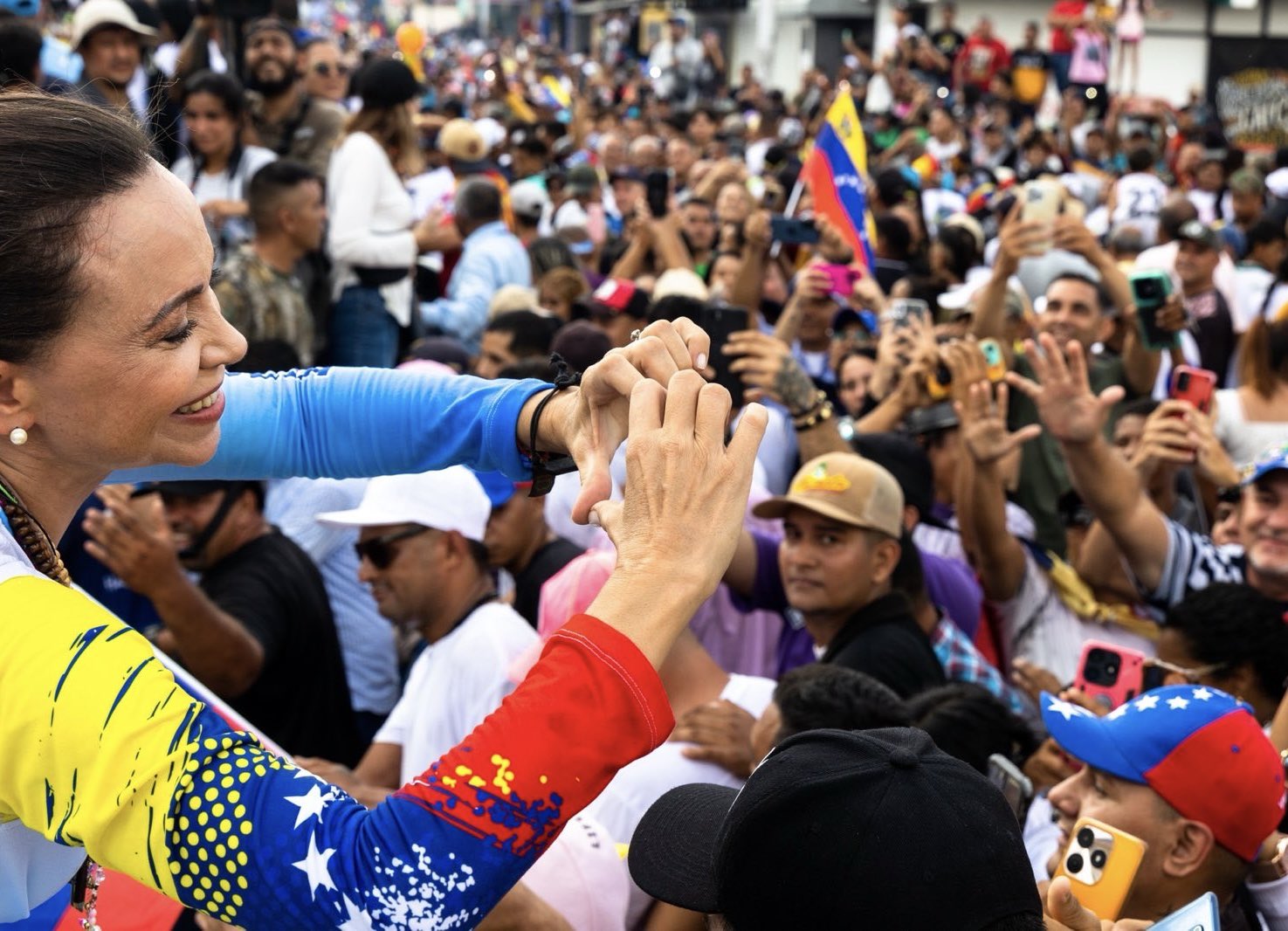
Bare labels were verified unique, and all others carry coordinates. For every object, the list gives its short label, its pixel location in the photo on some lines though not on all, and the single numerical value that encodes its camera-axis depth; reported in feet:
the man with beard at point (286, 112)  23.02
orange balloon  54.85
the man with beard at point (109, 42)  21.31
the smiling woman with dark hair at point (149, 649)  4.16
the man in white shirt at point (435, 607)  10.83
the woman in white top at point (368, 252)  20.30
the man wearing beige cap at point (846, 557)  11.82
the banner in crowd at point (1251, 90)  65.98
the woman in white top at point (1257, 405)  16.76
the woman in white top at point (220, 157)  19.65
